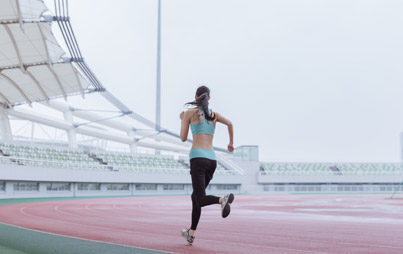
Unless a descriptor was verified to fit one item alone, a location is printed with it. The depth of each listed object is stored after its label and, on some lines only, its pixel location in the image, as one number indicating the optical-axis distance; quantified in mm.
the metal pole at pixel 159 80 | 62656
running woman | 6008
